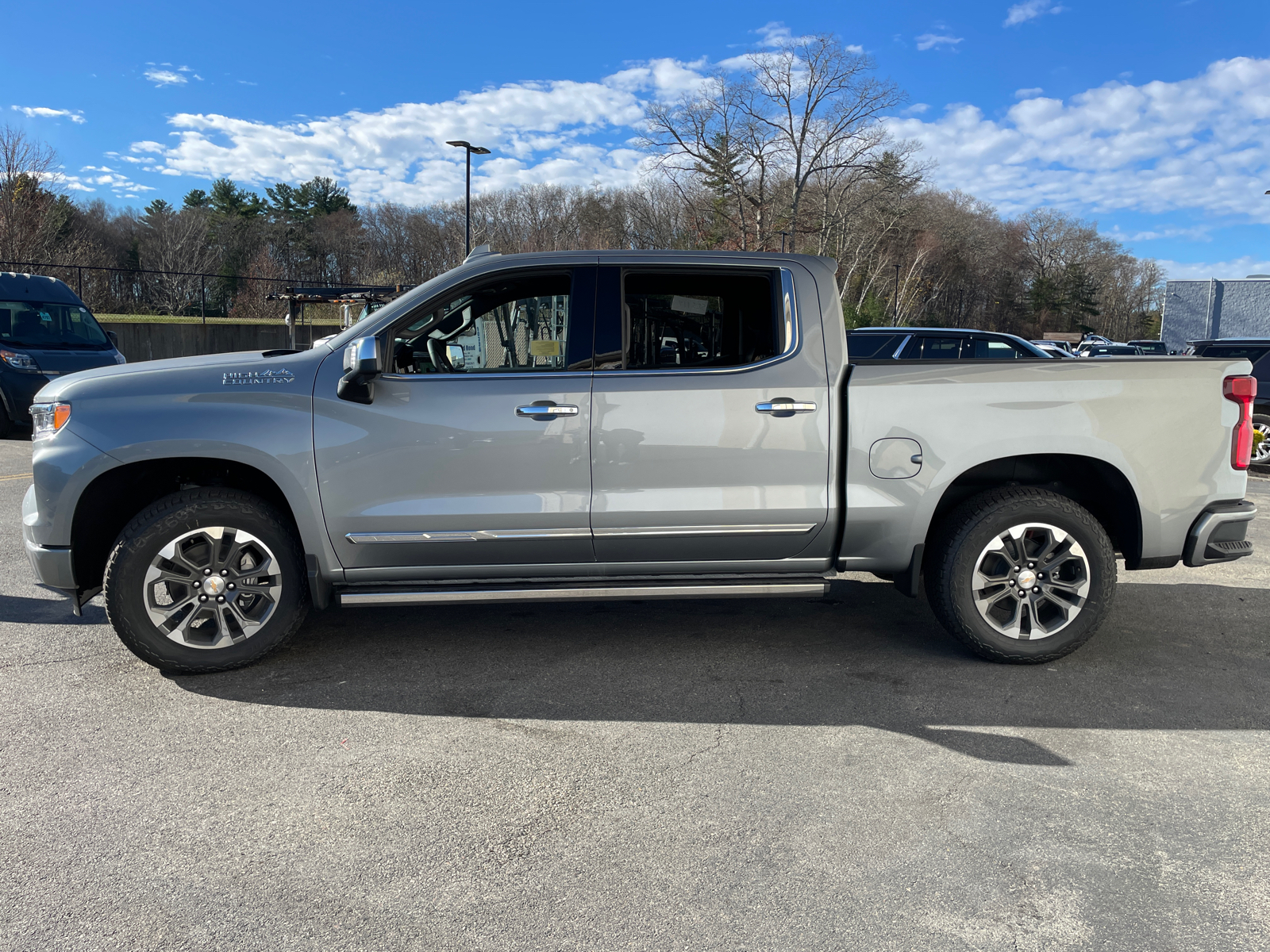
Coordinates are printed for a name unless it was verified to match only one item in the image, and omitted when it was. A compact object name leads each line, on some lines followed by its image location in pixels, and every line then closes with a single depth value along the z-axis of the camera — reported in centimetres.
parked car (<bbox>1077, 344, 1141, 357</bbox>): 4069
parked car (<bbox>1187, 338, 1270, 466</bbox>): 1238
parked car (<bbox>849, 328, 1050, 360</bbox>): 1376
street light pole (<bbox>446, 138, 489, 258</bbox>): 2697
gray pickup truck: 418
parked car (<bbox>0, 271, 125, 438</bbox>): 1284
